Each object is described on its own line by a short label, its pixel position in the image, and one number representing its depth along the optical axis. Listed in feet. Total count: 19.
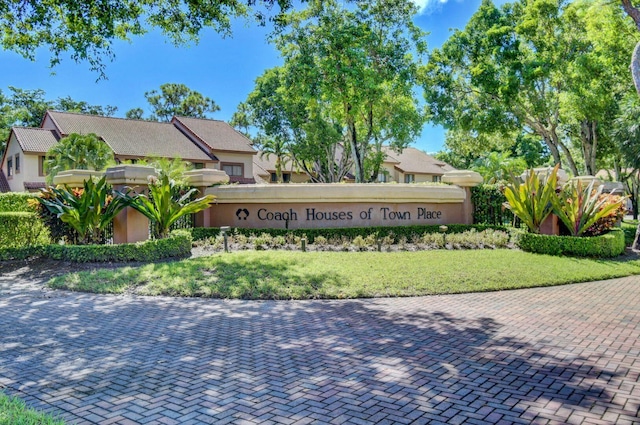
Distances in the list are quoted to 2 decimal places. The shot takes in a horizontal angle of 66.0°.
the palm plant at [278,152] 136.62
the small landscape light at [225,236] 43.45
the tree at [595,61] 63.72
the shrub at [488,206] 57.06
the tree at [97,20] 39.88
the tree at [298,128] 113.39
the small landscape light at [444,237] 47.03
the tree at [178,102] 197.67
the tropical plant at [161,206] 41.63
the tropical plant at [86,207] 39.11
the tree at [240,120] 172.55
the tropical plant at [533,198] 45.83
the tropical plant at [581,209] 44.52
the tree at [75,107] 173.27
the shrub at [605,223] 45.85
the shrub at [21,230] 40.14
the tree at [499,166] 105.53
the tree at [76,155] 86.33
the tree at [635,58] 41.78
